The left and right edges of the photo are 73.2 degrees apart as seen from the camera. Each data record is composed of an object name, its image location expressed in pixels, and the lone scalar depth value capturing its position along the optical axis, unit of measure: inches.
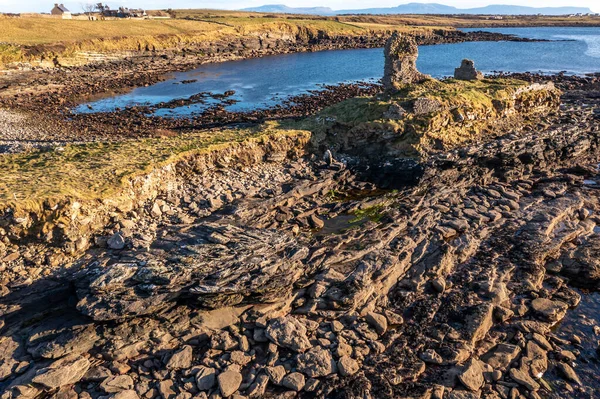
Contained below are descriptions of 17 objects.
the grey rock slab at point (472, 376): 509.7
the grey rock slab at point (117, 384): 489.4
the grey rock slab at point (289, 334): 553.0
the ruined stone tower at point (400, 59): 1425.9
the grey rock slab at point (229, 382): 496.1
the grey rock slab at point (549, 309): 632.4
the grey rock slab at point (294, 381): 505.0
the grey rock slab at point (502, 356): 548.7
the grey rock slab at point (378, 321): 597.0
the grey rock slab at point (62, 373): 486.0
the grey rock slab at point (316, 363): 521.0
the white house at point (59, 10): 4817.9
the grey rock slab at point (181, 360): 523.2
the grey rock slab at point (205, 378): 502.3
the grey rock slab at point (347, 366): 524.9
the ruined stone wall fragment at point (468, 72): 1531.7
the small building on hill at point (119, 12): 5201.3
